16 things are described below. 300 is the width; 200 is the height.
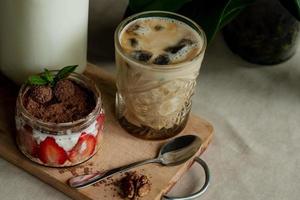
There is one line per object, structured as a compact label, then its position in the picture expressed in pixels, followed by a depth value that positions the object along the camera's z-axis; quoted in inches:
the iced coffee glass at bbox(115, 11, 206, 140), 27.9
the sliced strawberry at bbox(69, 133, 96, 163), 27.6
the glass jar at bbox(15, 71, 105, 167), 27.0
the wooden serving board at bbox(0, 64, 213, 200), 27.5
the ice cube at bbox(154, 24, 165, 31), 29.6
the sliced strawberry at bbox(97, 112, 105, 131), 28.0
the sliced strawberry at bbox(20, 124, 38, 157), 27.4
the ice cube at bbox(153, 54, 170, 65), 28.0
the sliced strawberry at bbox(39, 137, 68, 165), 27.3
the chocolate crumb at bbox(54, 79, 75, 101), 28.0
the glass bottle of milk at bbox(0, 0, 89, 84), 27.7
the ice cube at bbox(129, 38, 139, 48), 28.9
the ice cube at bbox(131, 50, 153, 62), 28.1
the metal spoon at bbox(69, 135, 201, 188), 27.5
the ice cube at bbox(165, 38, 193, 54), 28.6
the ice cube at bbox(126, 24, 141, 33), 29.4
